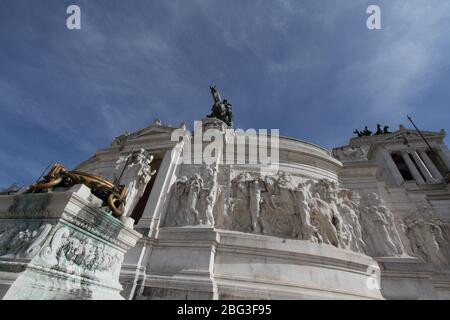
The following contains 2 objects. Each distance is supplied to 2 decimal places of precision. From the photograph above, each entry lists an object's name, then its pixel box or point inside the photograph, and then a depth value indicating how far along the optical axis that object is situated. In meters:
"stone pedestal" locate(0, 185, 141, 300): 2.88
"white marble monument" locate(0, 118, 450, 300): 3.88
